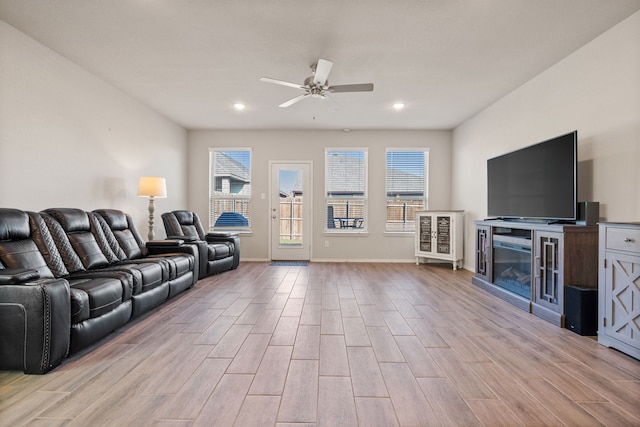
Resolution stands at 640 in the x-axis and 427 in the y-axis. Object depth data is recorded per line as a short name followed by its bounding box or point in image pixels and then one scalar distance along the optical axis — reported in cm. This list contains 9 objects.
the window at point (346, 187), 635
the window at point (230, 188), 640
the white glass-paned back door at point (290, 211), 634
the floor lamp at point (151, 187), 440
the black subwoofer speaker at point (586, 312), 258
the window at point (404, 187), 633
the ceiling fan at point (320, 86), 318
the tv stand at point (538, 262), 276
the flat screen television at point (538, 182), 290
